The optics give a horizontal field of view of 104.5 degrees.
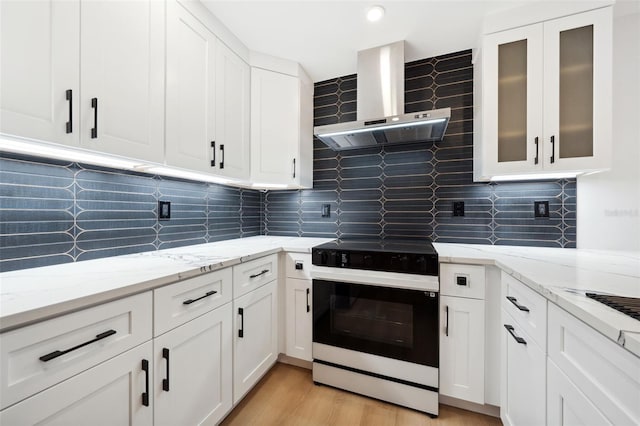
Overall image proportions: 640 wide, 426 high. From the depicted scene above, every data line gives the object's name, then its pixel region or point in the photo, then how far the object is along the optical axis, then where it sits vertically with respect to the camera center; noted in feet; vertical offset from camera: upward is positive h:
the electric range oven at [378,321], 4.72 -2.21
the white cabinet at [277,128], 6.54 +2.31
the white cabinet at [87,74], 2.62 +1.74
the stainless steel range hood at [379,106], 5.56 +2.64
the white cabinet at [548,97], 4.58 +2.34
